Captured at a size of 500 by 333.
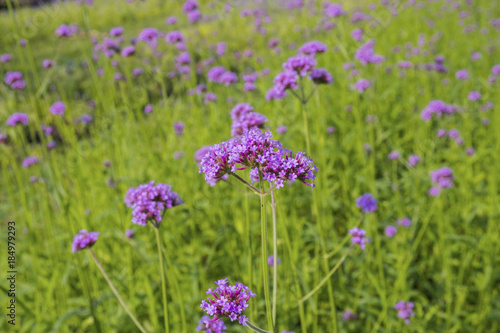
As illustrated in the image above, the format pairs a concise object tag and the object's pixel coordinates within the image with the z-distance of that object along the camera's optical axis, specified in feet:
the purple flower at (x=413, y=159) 9.21
